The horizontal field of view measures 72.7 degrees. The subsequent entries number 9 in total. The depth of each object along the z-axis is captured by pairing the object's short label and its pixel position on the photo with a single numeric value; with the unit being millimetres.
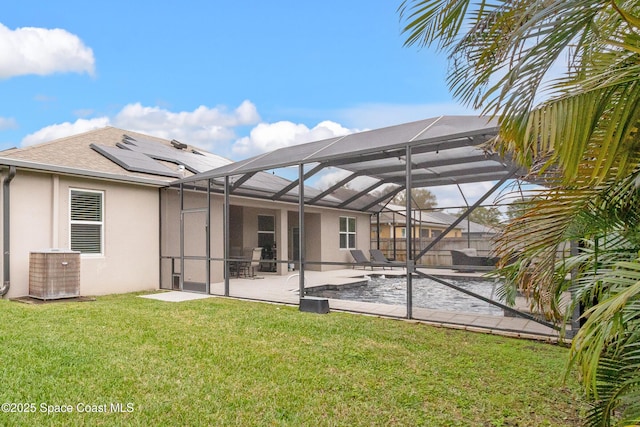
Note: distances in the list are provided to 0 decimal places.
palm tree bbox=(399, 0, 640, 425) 1599
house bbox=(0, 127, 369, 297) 8445
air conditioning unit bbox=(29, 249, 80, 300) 8086
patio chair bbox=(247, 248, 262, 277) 14289
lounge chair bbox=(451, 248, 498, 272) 13430
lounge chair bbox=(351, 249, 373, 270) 16422
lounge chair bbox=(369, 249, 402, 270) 17281
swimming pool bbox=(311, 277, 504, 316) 8336
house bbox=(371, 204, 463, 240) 19769
